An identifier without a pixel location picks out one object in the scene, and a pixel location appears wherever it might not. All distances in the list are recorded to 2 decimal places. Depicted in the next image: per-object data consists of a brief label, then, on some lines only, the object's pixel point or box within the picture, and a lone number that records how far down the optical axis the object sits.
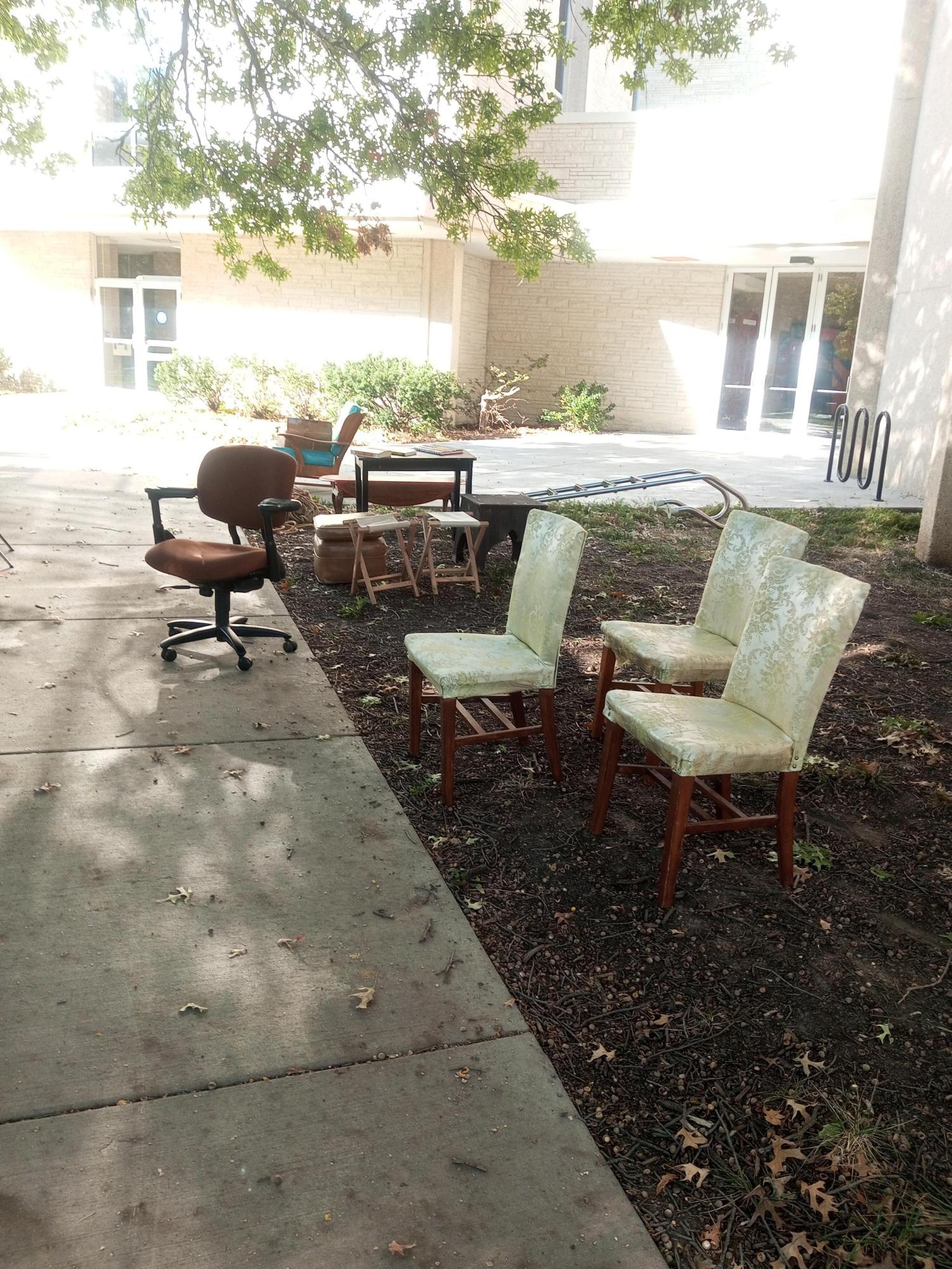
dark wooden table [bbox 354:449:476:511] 7.86
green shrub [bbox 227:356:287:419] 17.28
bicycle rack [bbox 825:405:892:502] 11.56
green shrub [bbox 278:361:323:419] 16.89
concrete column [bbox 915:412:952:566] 8.20
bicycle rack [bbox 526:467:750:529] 9.23
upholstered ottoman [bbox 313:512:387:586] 6.88
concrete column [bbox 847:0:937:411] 11.86
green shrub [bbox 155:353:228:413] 17.91
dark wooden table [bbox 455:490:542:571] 7.08
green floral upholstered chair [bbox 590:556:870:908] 3.10
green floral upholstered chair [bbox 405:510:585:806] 3.78
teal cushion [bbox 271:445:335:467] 10.58
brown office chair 5.11
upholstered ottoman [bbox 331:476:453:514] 8.45
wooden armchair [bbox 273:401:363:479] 10.48
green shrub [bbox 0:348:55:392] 20.19
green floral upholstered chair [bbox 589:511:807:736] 4.01
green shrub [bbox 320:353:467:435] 16.05
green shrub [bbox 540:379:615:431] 17.75
